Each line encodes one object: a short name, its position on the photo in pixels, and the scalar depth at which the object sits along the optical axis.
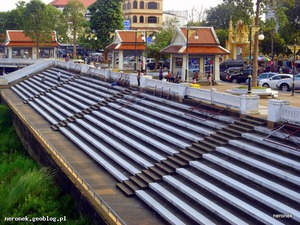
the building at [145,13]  107.94
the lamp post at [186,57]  33.47
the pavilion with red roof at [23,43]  66.12
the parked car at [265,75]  38.08
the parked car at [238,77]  40.62
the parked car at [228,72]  42.41
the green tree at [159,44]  52.28
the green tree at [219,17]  91.81
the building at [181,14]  127.07
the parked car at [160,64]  59.56
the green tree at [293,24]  59.53
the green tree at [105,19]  63.12
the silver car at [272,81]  35.72
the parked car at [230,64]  54.33
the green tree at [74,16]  68.07
